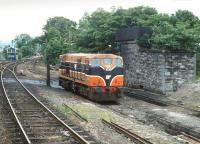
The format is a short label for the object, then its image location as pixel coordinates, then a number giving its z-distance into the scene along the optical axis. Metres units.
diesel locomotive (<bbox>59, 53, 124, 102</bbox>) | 27.12
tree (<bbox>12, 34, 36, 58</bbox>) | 155.82
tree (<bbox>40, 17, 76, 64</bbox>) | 54.65
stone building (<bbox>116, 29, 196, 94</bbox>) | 30.55
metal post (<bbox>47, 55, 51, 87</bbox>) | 39.32
